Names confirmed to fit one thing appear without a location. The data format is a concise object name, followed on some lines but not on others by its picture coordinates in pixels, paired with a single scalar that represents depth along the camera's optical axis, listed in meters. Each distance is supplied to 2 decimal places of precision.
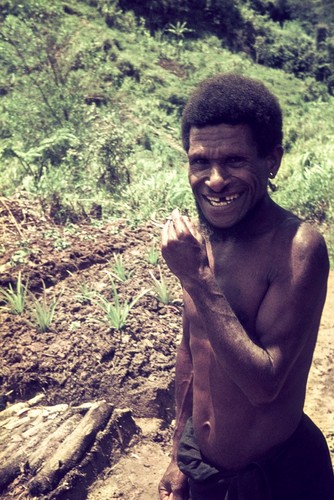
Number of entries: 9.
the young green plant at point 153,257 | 4.52
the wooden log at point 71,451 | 2.75
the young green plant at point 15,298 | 3.98
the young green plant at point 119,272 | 4.27
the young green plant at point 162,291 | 4.08
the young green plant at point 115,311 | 3.75
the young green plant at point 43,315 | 3.79
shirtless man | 1.64
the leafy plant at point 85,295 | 4.04
